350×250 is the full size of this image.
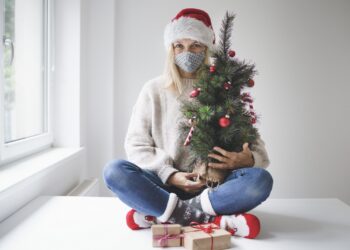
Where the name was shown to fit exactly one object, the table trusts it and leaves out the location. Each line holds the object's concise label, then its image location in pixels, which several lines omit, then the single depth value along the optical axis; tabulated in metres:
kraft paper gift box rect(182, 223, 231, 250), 1.05
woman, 1.20
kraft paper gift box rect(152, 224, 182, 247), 1.08
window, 1.52
